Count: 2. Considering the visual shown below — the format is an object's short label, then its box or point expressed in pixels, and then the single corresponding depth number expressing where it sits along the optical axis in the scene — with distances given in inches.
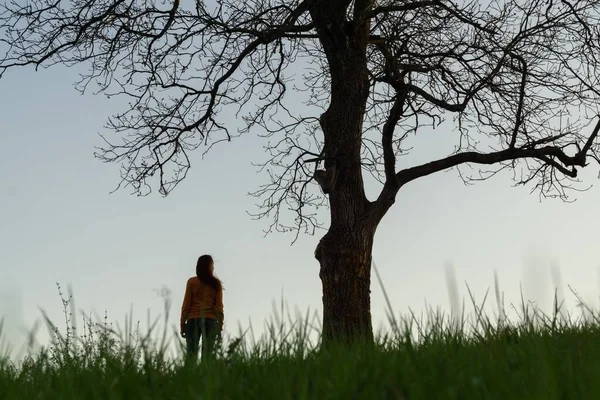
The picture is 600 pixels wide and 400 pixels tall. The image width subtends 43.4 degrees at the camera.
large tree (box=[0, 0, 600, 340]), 424.8
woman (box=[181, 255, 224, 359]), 408.5
